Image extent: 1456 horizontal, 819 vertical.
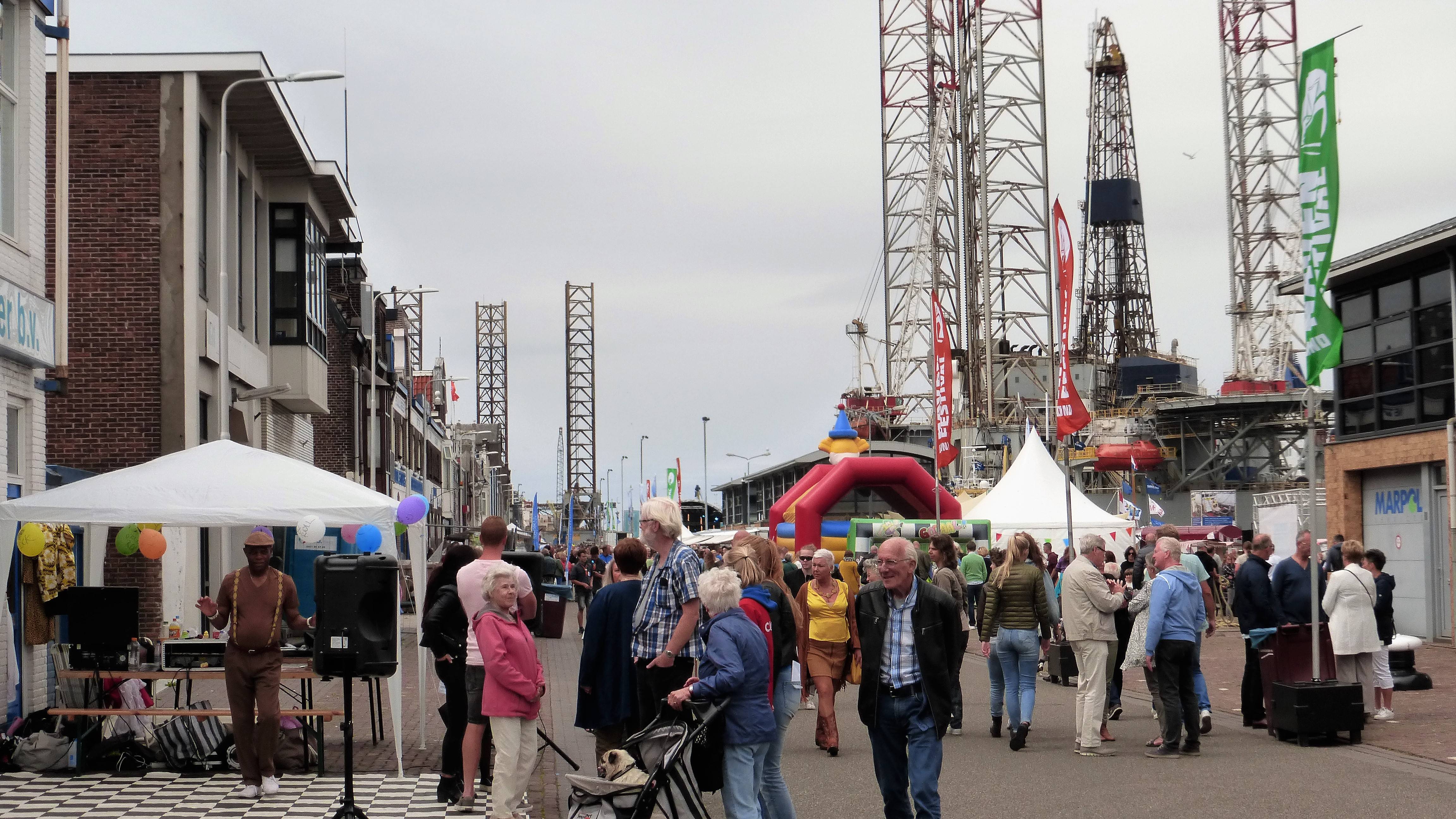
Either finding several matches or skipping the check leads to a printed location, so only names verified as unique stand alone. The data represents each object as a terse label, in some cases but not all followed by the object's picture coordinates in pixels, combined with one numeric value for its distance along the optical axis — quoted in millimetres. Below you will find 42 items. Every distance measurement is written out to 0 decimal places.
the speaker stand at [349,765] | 8359
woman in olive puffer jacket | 12758
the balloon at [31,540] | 11914
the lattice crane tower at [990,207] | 67938
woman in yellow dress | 11992
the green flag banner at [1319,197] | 12719
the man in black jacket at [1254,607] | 13578
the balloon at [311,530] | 12070
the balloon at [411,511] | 12539
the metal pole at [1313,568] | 12227
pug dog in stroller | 7289
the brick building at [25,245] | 13305
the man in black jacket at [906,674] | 7711
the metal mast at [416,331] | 75000
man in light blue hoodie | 11859
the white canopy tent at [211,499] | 11703
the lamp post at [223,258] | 20719
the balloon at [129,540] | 14039
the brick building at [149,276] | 21656
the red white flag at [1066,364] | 20234
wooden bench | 11180
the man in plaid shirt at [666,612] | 8422
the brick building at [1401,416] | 23125
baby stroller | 7160
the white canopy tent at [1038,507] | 31922
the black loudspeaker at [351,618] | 8609
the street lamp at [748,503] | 112250
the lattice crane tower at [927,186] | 76438
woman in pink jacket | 8789
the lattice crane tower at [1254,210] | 94938
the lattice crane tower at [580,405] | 159875
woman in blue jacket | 7223
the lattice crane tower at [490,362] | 182625
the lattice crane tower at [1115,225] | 118812
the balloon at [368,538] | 13141
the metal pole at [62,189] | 14148
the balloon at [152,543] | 13891
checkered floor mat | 9766
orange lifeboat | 69062
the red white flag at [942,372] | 30828
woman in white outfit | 13531
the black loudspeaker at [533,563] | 12820
